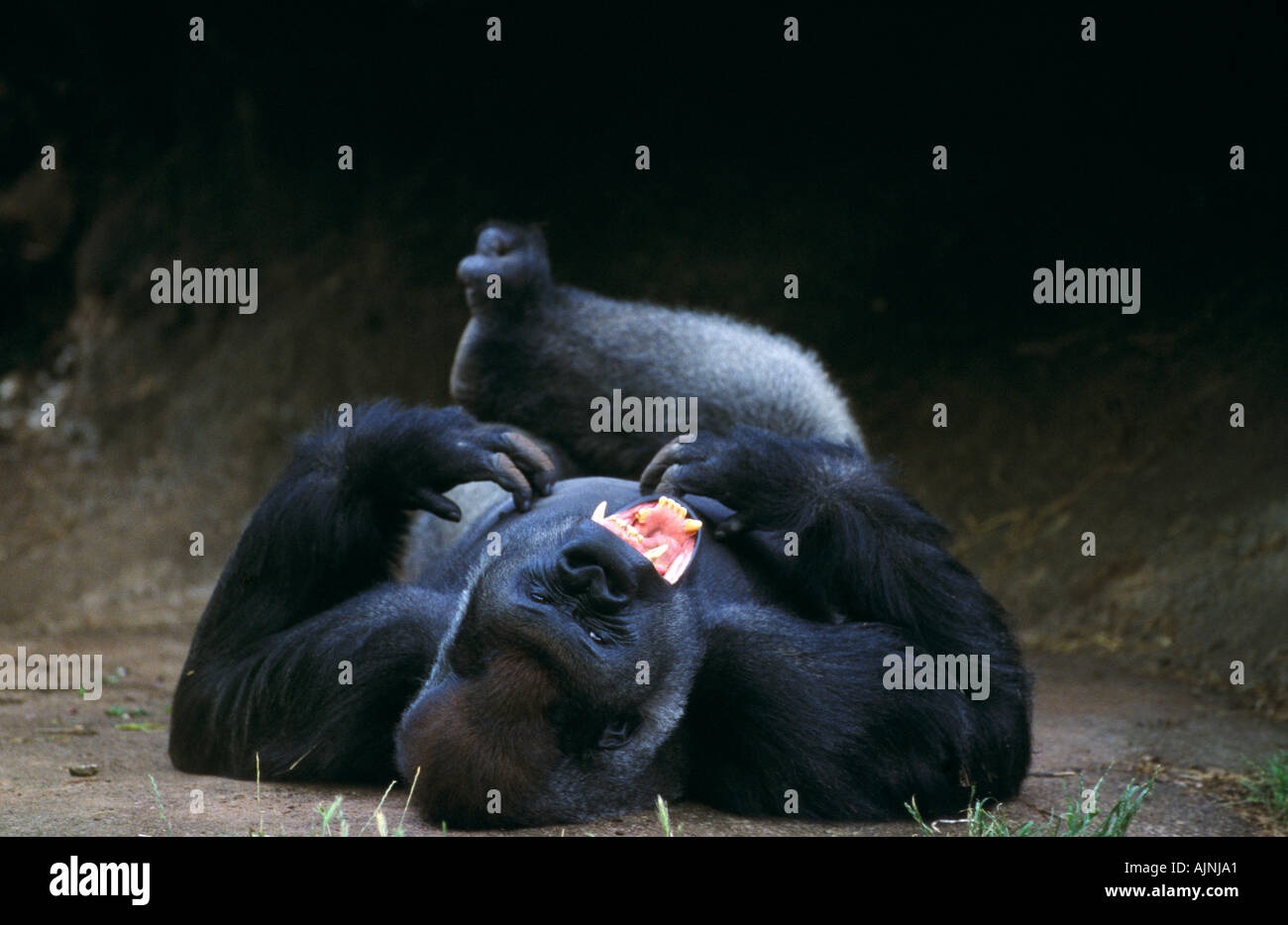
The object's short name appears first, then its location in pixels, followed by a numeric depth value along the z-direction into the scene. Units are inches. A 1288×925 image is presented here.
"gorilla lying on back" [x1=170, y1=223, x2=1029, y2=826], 208.1
